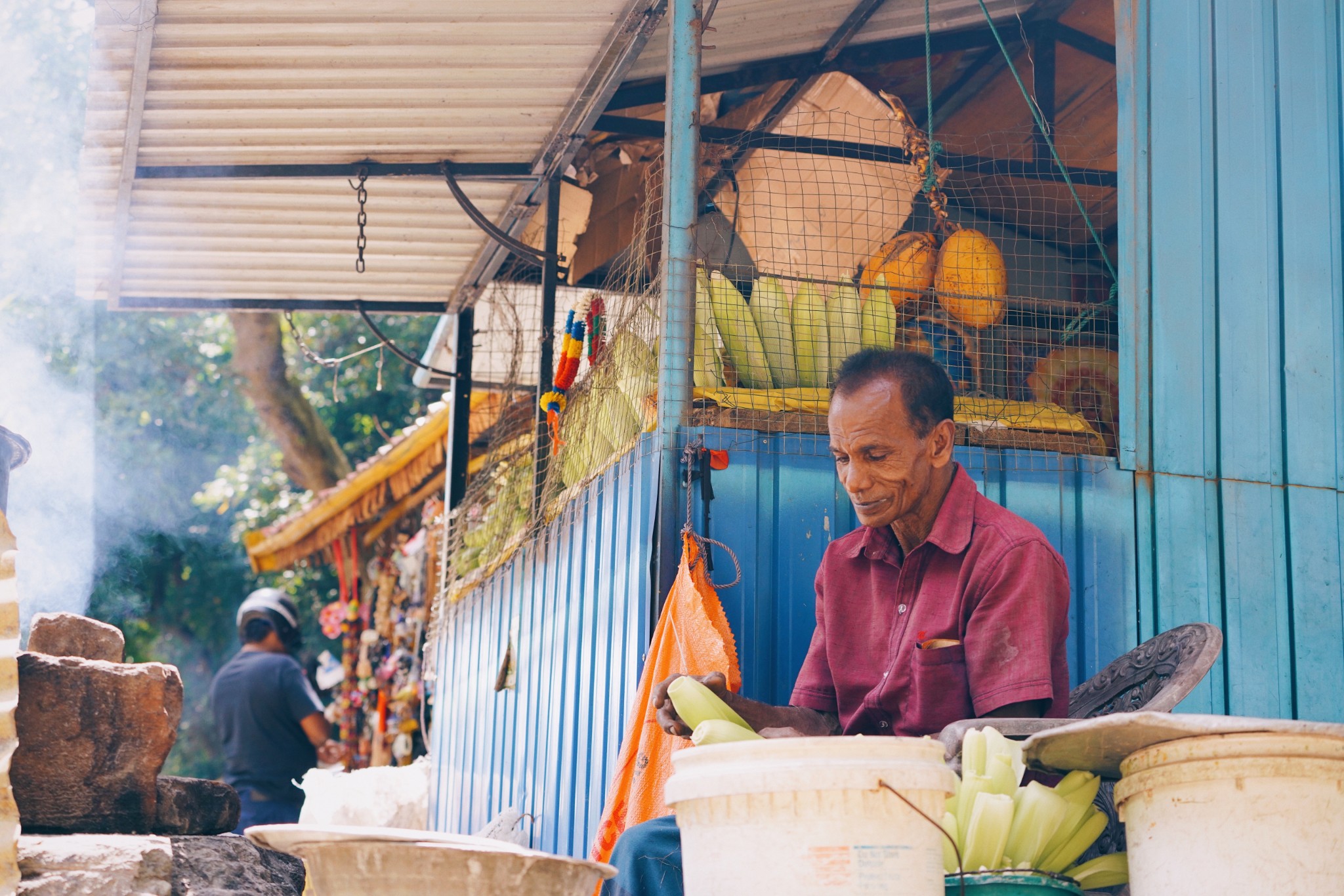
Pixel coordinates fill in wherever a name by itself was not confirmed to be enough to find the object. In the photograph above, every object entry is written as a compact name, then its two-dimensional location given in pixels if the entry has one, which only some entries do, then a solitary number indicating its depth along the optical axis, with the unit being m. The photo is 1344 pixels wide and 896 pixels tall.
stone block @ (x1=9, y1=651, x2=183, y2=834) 3.15
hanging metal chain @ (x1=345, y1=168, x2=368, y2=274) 5.82
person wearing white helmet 8.10
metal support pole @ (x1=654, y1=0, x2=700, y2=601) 3.94
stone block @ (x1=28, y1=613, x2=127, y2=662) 3.55
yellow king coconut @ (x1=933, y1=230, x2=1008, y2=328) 4.70
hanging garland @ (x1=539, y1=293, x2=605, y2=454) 5.17
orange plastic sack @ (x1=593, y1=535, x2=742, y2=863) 3.56
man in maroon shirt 3.00
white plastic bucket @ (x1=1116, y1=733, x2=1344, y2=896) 2.18
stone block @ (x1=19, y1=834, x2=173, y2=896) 2.84
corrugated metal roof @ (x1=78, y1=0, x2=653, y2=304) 4.66
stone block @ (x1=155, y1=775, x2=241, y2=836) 3.36
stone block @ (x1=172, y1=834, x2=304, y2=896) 3.17
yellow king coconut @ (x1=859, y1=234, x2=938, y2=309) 4.95
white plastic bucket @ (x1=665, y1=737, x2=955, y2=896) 2.10
